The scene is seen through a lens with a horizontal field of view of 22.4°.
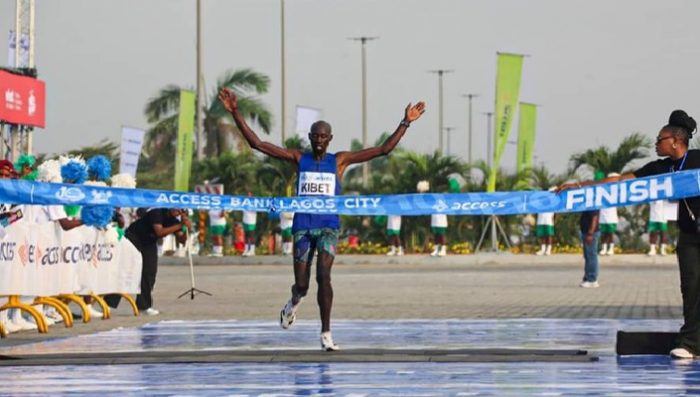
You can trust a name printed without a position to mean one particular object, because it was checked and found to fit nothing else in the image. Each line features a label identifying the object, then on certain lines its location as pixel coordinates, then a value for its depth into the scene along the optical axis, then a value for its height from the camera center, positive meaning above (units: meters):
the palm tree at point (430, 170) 54.34 +3.06
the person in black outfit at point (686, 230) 14.59 +0.34
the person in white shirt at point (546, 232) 49.41 +1.06
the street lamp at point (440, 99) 110.99 +11.15
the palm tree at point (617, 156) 54.25 +3.53
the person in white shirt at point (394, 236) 50.16 +0.93
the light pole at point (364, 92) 85.81 +8.63
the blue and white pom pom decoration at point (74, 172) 22.41 +1.19
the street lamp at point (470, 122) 132.25 +11.33
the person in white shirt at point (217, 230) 51.09 +1.09
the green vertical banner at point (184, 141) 53.94 +3.89
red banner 47.75 +4.65
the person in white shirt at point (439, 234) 48.81 +0.98
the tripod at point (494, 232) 49.97 +1.06
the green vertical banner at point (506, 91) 45.97 +4.66
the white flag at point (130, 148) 53.19 +3.57
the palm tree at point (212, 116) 80.38 +7.03
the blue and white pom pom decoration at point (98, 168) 24.22 +1.35
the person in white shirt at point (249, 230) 50.84 +1.09
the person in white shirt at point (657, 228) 47.34 +1.16
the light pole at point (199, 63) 62.25 +7.22
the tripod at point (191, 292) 27.65 -0.39
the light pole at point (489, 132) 146.38 +11.43
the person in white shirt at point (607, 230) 46.31 +1.09
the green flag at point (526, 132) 55.94 +4.41
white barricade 19.55 +0.05
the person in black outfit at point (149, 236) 23.61 +0.42
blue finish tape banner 15.42 +0.61
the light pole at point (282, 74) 71.81 +7.90
